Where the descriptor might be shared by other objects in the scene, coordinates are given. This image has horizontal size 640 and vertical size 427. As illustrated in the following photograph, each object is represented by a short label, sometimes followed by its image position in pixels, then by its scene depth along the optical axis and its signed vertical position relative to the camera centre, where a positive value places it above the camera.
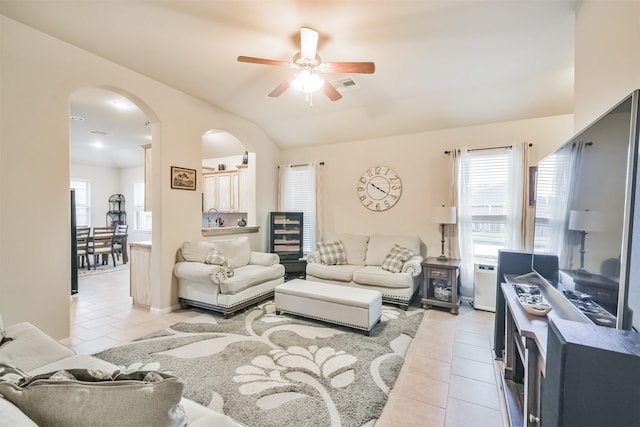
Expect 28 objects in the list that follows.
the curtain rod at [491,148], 3.78 +0.86
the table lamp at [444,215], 3.85 -0.08
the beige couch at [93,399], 0.72 -0.51
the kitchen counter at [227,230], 4.16 -0.36
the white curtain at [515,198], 3.68 +0.16
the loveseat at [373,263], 3.77 -0.83
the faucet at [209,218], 6.61 -0.24
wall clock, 4.68 +0.36
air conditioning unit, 3.69 -1.02
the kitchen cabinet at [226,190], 5.97 +0.39
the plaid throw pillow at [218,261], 3.50 -0.67
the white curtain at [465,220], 4.01 -0.15
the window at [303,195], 5.30 +0.26
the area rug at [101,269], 5.74 -1.37
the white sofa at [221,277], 3.35 -0.87
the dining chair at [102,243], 6.25 -0.83
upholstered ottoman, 2.92 -1.04
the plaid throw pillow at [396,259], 3.92 -0.71
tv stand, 0.74 -0.45
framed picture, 3.61 +0.39
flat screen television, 1.04 -0.02
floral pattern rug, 1.84 -1.31
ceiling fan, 2.34 +1.23
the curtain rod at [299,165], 5.39 +0.84
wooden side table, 3.62 -1.00
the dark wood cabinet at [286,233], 5.10 -0.45
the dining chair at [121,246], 6.95 -0.96
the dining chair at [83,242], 5.95 -0.75
